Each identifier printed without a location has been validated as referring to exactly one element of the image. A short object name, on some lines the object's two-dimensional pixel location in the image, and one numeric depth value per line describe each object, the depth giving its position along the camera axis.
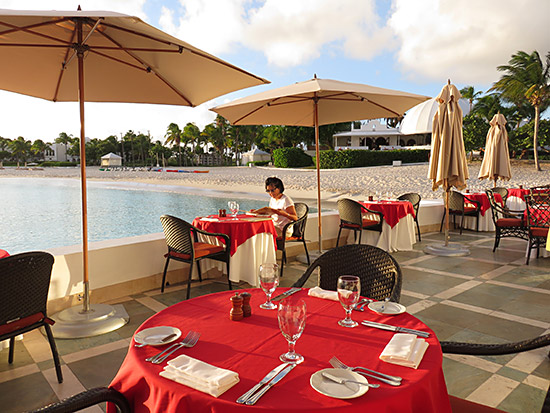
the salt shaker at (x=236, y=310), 1.68
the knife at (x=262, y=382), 1.09
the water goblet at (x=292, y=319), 1.27
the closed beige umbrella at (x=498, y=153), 9.29
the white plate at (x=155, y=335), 1.44
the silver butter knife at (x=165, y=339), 1.43
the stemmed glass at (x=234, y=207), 5.07
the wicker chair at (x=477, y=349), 1.61
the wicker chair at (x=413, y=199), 7.60
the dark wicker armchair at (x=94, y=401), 1.25
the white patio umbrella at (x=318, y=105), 4.95
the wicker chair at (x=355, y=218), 6.27
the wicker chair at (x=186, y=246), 4.12
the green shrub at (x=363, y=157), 29.53
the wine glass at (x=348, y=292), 1.58
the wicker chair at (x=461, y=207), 8.34
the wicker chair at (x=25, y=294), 2.38
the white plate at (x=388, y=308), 1.76
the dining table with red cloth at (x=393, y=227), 6.68
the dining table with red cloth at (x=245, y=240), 4.62
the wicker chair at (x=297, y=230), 5.19
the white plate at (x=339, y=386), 1.11
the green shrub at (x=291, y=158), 34.75
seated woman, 5.23
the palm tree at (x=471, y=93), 48.91
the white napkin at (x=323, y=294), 1.94
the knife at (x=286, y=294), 1.95
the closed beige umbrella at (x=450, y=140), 6.32
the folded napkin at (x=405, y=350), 1.29
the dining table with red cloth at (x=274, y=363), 1.09
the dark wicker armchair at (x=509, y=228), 6.27
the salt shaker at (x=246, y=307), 1.72
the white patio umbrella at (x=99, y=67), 2.85
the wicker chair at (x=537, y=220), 5.68
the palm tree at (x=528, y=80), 25.17
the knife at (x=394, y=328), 1.53
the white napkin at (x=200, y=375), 1.13
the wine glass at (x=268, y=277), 1.77
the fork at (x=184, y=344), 1.32
